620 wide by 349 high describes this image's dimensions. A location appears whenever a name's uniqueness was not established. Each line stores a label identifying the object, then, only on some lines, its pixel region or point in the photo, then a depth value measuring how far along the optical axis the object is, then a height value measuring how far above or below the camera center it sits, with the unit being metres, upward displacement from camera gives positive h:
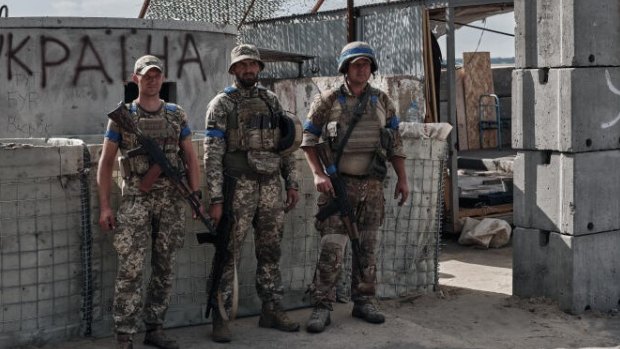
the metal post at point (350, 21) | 10.30 +1.88
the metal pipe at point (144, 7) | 11.78 +2.37
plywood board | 15.53 +1.55
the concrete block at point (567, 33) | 6.27 +1.05
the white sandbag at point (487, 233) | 9.14 -0.67
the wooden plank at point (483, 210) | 9.77 -0.45
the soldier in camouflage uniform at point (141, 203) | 5.00 -0.17
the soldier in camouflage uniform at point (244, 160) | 5.38 +0.09
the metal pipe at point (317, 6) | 11.18 +2.23
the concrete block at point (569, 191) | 6.37 -0.15
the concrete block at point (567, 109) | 6.31 +0.48
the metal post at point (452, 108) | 9.27 +0.73
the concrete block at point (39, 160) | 5.09 +0.10
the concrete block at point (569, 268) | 6.39 -0.75
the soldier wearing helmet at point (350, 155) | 5.72 +0.13
